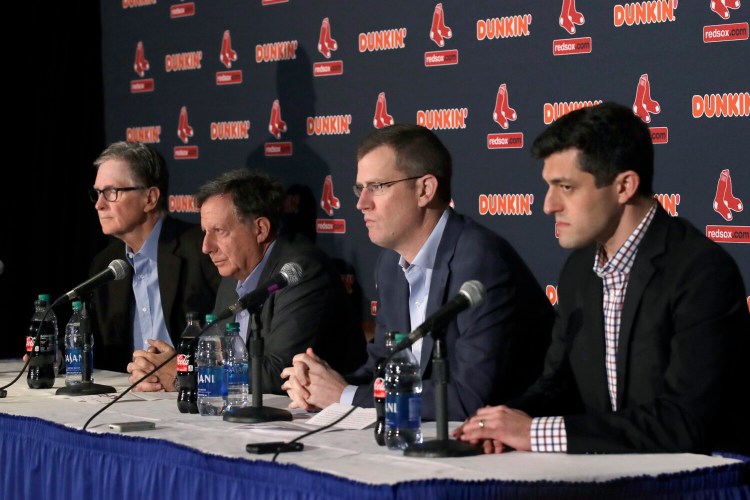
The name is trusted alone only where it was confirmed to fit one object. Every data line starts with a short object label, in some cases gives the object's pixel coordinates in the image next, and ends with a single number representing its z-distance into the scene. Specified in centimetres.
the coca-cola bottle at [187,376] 650
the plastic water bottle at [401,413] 520
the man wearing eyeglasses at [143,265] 954
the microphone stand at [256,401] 597
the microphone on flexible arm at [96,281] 726
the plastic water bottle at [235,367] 662
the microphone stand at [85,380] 741
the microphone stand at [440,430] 487
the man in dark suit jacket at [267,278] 778
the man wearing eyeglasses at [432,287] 629
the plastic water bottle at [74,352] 778
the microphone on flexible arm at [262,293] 599
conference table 452
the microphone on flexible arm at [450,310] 482
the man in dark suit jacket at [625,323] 512
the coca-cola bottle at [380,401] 528
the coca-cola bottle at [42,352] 781
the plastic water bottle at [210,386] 639
